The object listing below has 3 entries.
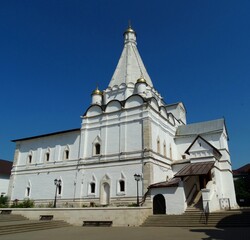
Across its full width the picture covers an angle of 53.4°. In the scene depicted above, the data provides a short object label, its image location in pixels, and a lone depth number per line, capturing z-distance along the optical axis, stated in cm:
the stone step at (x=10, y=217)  1913
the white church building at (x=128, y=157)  2016
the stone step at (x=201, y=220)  1482
